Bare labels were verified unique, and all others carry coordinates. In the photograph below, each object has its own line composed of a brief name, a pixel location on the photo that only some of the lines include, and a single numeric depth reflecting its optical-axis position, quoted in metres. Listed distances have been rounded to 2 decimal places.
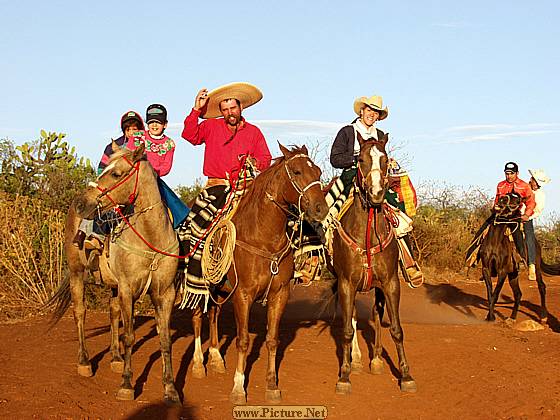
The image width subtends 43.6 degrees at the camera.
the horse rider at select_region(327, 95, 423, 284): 8.64
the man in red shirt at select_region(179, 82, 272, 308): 8.60
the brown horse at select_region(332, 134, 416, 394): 8.09
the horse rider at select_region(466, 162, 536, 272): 13.87
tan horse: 7.11
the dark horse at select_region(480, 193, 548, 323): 13.89
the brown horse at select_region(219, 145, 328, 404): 7.41
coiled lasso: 7.66
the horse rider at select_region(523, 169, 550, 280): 13.78
